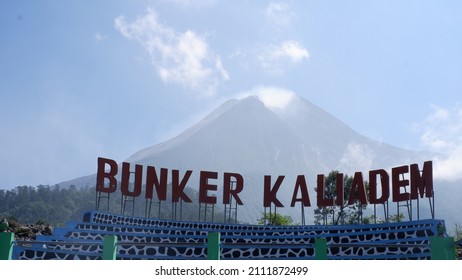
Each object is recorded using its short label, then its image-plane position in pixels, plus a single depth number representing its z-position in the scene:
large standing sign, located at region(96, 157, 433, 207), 24.08
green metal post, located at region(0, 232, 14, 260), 8.97
